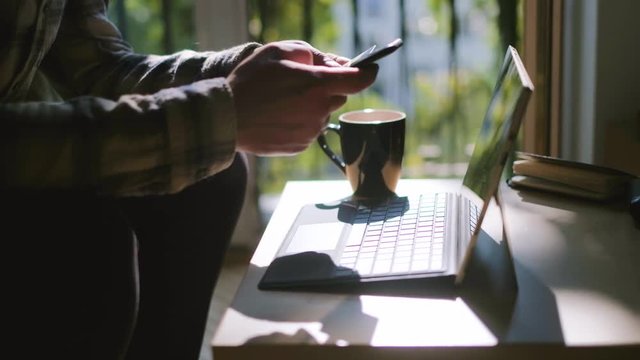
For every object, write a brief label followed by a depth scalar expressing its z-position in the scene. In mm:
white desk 659
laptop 757
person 739
